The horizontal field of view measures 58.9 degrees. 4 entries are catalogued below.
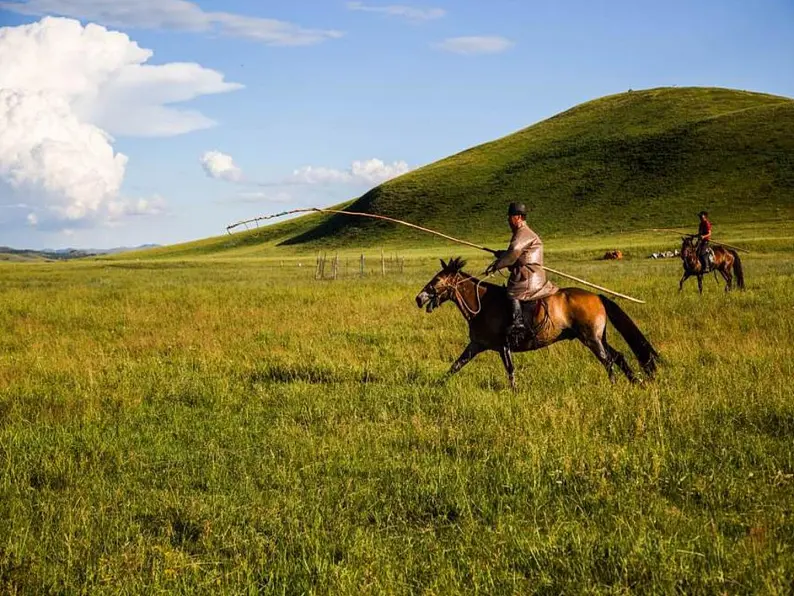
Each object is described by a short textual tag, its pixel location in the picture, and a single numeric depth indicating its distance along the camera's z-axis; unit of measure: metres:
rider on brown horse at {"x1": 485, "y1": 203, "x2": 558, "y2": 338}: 9.93
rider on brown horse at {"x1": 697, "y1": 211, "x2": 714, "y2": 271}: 24.37
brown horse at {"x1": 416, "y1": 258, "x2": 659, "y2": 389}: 10.13
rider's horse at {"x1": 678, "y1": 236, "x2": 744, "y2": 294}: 24.03
